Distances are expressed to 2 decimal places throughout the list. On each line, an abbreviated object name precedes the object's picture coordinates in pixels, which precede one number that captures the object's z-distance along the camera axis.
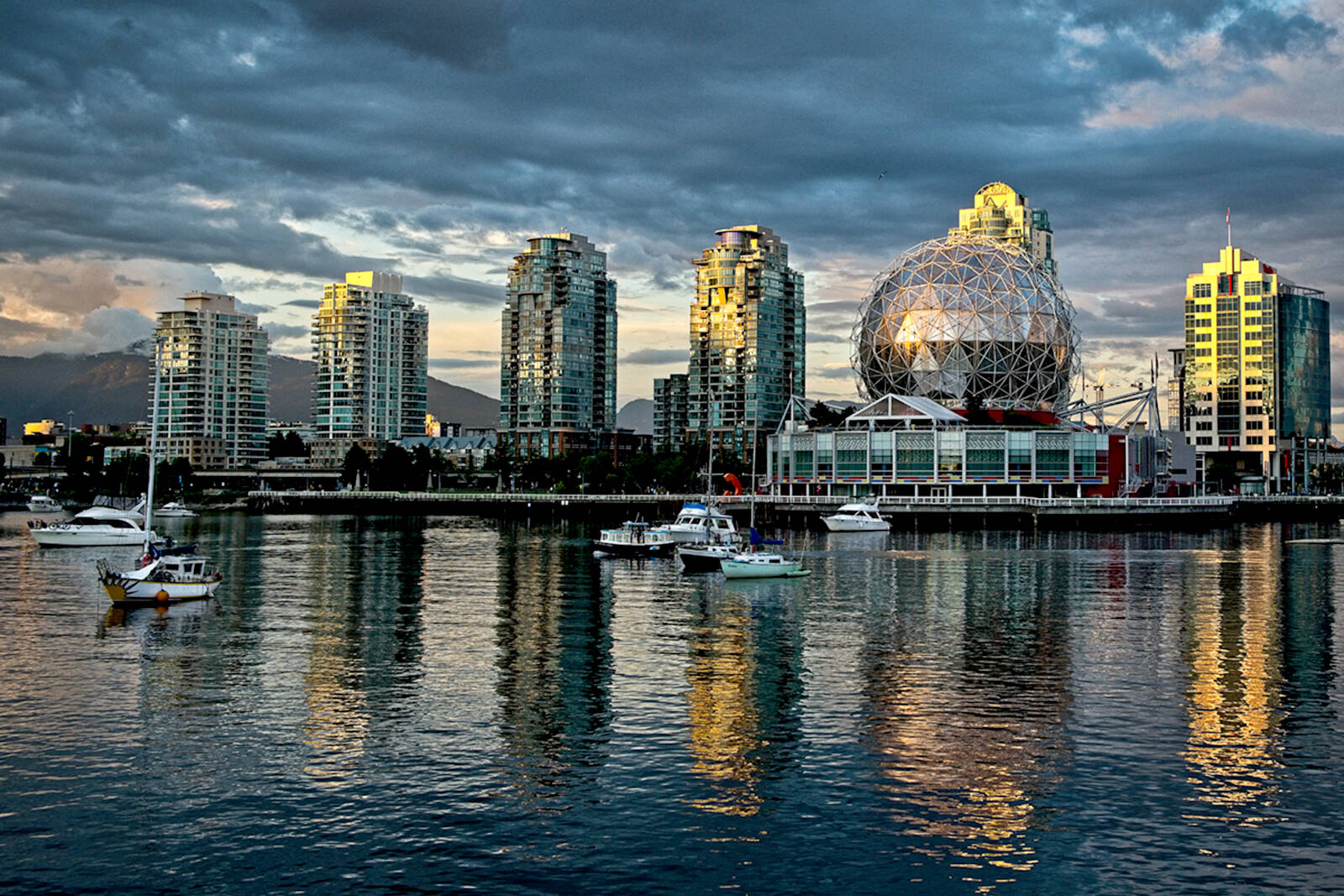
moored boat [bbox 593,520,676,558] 104.62
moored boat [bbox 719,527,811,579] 84.25
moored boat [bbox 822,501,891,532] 149.00
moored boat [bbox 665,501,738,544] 109.44
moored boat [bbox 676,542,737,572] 91.19
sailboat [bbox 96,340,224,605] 67.50
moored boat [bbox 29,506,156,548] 120.56
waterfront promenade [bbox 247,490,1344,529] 165.75
